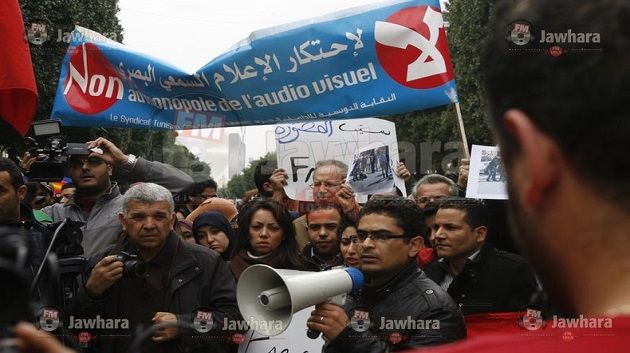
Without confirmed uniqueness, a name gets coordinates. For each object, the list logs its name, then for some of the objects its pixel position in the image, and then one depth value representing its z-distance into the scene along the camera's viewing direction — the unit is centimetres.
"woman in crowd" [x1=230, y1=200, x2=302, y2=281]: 482
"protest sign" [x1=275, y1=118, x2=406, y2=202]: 679
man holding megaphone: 347
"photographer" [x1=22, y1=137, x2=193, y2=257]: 522
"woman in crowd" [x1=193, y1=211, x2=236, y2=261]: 561
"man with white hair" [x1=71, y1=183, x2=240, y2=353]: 414
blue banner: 618
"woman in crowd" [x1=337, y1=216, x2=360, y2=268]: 470
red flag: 475
